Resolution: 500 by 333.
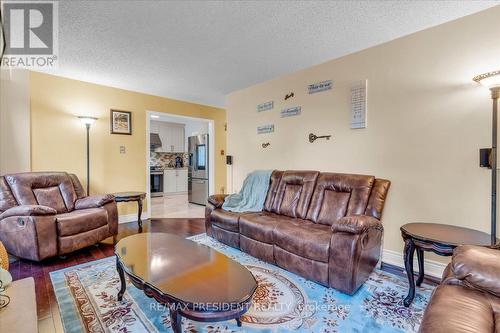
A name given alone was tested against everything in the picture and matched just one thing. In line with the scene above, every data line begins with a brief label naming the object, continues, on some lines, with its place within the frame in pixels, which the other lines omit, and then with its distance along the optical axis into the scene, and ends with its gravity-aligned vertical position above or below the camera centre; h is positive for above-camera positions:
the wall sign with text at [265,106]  3.99 +0.93
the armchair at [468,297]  0.95 -0.61
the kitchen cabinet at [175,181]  8.09 -0.62
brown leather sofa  2.03 -0.67
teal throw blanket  3.42 -0.48
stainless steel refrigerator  6.07 -0.17
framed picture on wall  4.29 +0.72
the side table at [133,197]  3.82 -0.55
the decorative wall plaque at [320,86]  3.22 +1.02
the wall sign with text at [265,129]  3.99 +0.55
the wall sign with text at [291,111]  3.60 +0.76
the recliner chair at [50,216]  2.60 -0.62
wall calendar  2.88 +0.69
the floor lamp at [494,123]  1.86 +0.31
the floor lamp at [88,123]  3.78 +0.61
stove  7.84 -0.63
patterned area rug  1.66 -1.10
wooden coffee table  1.26 -0.71
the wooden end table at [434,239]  1.68 -0.54
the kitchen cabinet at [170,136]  8.05 +0.91
